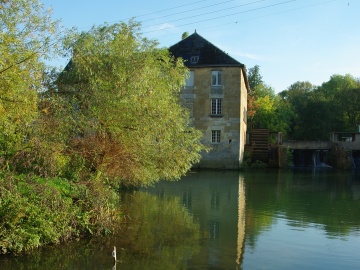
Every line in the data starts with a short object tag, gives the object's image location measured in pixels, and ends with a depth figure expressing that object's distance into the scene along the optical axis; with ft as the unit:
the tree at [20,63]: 29.09
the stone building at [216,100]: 111.14
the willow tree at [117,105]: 39.99
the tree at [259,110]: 162.20
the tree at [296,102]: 182.39
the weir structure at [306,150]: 124.36
